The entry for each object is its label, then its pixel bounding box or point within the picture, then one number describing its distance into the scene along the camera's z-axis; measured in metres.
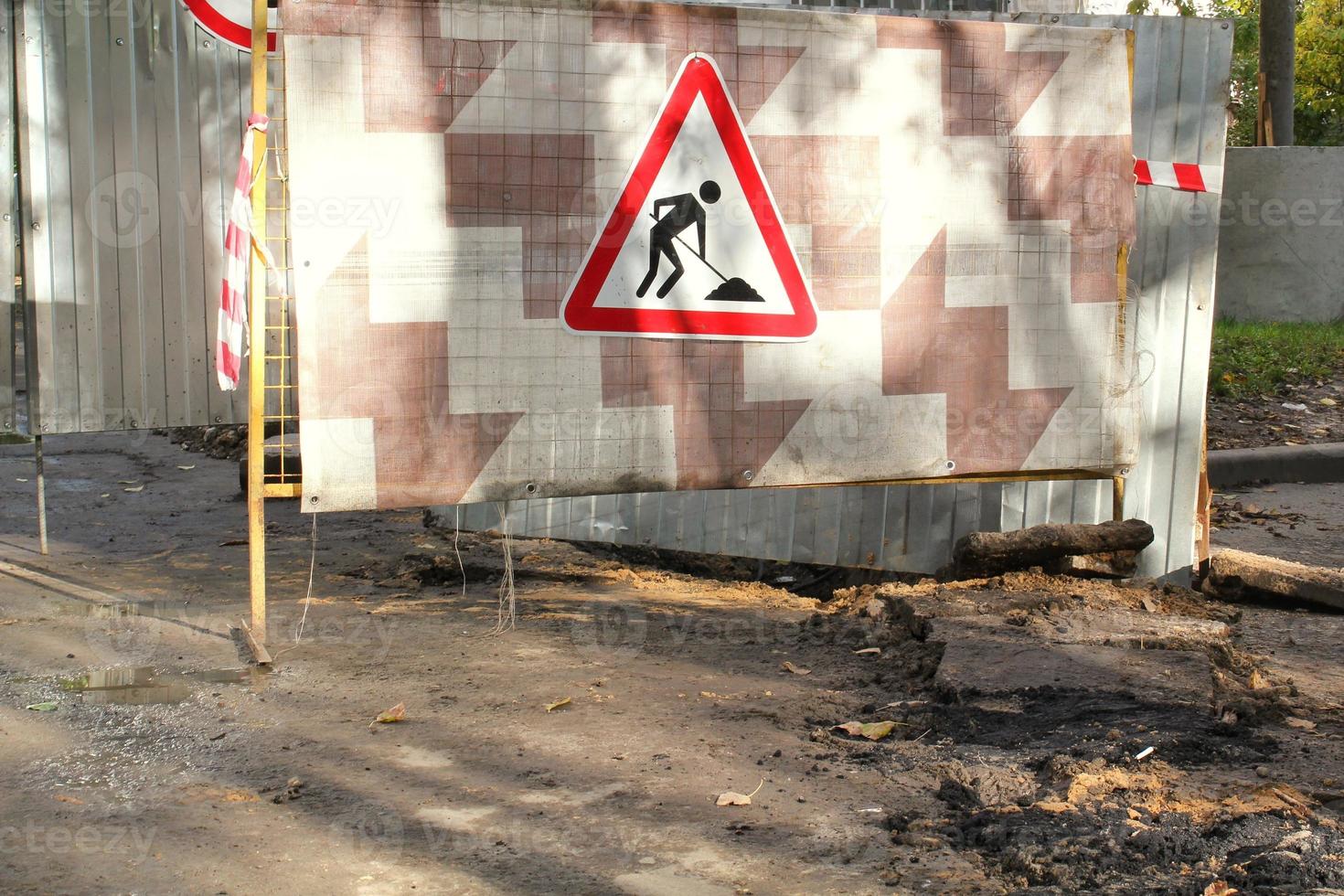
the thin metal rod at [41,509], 6.28
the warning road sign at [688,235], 4.70
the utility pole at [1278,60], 13.46
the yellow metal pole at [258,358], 4.43
